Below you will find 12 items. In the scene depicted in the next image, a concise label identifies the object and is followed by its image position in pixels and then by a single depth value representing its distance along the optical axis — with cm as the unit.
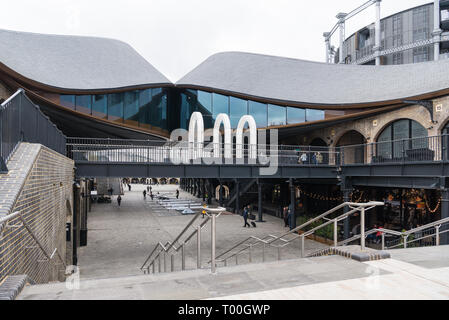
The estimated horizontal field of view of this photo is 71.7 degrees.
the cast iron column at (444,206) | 1252
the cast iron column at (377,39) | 4688
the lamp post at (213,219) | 481
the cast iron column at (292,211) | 2175
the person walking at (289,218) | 2221
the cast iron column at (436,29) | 4116
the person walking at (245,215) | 2360
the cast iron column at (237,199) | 3025
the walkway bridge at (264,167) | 1402
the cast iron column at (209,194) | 3853
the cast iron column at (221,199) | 3381
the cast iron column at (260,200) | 2556
